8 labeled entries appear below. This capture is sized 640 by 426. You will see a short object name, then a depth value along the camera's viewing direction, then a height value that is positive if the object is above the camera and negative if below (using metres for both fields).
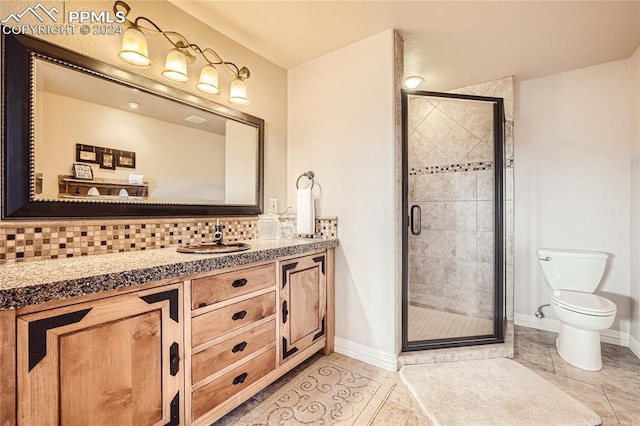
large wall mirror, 1.25 +0.38
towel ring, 2.41 +0.31
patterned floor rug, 1.54 -1.10
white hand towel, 2.29 -0.01
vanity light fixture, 1.48 +0.91
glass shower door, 2.76 -0.06
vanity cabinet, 0.89 -0.55
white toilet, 1.95 -0.64
